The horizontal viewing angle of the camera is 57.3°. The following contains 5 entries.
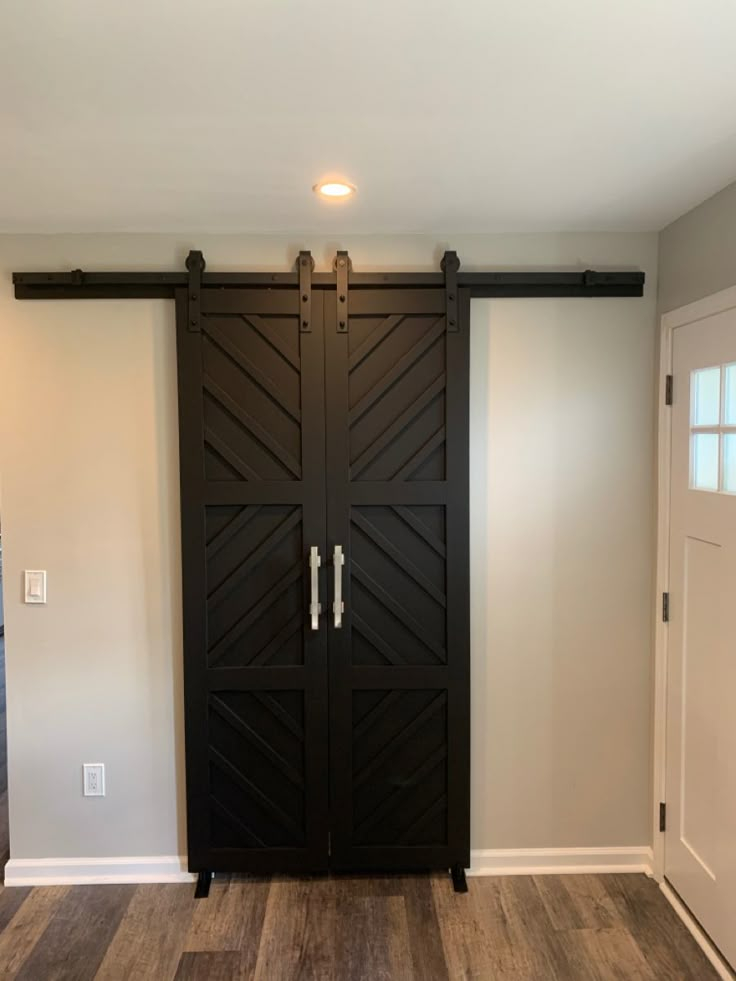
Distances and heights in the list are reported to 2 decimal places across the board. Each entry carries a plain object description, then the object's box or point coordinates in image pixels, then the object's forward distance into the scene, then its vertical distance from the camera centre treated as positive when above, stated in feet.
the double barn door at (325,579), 8.00 -1.39
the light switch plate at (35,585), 8.29 -1.48
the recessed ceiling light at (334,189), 6.64 +2.77
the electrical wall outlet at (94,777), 8.42 -3.90
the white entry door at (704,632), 6.87 -1.84
